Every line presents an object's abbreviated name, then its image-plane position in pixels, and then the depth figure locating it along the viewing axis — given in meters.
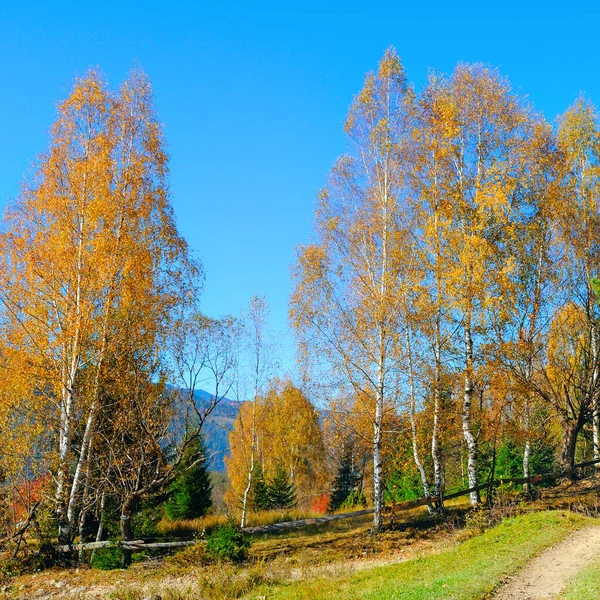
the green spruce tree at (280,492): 29.81
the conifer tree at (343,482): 35.16
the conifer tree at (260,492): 28.38
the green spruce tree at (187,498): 23.46
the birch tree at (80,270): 13.91
